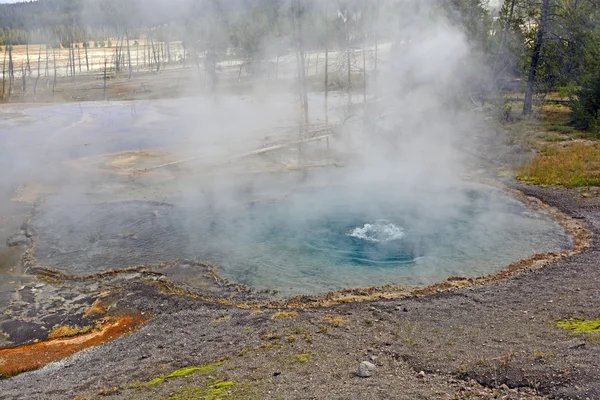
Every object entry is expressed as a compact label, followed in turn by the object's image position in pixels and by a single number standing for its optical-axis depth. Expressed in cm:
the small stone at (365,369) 510
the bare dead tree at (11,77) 3586
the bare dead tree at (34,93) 3630
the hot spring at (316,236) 875
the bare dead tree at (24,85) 3744
